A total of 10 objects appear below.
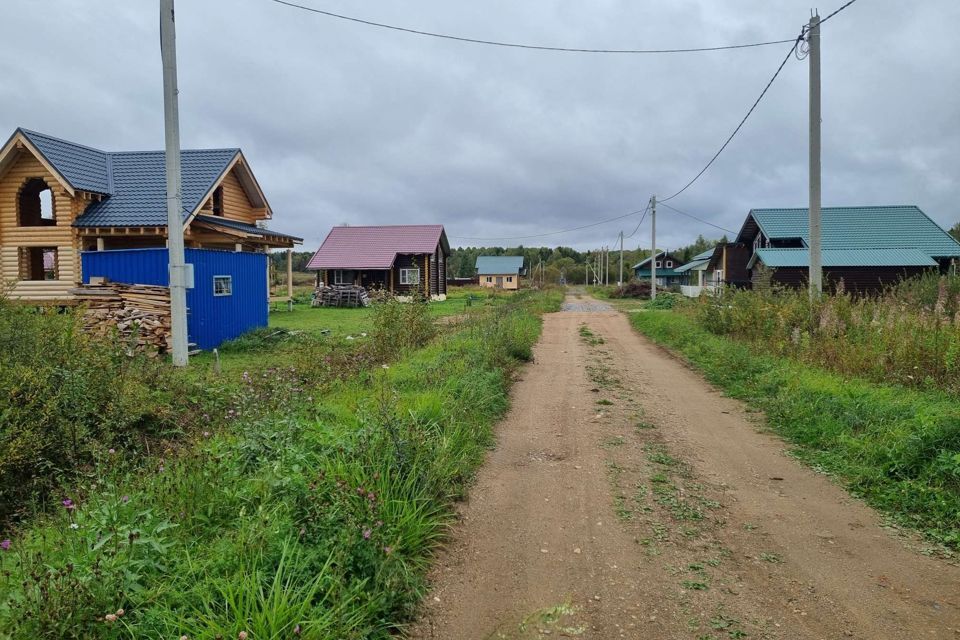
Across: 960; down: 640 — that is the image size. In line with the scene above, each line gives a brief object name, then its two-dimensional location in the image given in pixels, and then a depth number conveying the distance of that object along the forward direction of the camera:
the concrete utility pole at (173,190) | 9.71
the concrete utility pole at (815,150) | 11.84
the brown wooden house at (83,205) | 18.33
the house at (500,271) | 75.31
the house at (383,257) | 39.12
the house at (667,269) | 77.06
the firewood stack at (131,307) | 12.73
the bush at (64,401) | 4.85
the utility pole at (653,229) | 37.16
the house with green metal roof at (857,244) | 33.09
